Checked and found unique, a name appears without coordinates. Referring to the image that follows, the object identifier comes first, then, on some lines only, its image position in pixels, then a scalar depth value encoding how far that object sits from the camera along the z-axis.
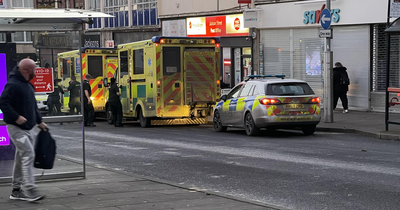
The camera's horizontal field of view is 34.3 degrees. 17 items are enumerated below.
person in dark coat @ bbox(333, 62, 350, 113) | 23.30
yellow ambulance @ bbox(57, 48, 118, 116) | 26.36
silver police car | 16.12
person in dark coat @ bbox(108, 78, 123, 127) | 22.20
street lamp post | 19.48
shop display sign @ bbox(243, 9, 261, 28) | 28.73
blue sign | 19.20
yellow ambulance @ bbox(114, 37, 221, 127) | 20.56
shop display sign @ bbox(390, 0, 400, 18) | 15.66
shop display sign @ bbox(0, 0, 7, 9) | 10.30
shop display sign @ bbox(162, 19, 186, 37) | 34.81
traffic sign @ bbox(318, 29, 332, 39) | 19.25
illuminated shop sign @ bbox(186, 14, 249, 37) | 30.61
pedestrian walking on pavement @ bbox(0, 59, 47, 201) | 7.65
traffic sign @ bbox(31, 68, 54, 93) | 9.31
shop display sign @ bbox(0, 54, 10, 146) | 9.23
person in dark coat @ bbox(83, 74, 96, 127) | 22.05
